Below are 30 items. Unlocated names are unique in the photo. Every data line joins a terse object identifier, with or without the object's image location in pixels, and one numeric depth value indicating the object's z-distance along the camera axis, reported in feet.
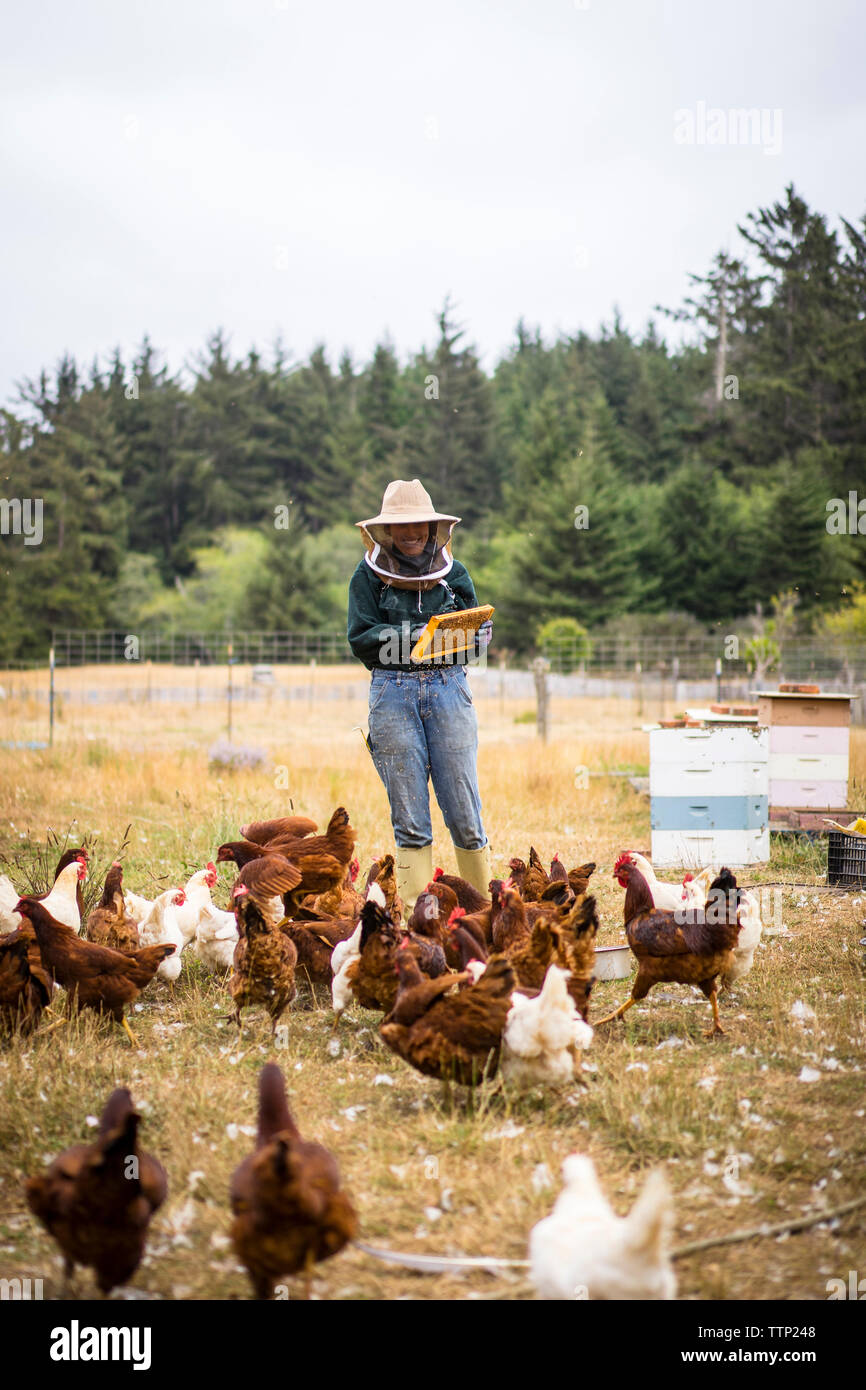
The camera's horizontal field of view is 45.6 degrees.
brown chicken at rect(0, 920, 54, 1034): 13.29
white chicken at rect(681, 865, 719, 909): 15.20
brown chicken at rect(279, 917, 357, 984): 15.35
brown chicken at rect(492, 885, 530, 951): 13.73
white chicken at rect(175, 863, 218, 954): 16.19
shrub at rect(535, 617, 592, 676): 89.81
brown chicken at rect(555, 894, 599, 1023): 13.21
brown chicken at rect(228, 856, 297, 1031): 13.57
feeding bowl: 15.62
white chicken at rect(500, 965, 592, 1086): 10.96
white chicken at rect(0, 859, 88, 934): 14.78
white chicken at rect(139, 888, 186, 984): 15.94
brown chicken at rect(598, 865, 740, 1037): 13.50
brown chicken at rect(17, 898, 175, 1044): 13.46
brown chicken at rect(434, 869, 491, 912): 15.83
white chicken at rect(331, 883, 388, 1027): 13.73
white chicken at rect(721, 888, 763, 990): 14.47
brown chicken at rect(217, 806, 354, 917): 16.56
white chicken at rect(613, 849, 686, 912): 15.62
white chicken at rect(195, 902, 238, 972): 15.80
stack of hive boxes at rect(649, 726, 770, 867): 22.13
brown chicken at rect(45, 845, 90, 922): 15.63
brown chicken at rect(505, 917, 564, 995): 12.76
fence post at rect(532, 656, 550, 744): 45.47
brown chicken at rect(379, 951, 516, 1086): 11.26
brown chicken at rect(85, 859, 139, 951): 15.06
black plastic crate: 20.38
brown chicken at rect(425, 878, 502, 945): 14.24
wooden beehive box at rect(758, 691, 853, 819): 24.68
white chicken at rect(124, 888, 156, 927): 16.55
